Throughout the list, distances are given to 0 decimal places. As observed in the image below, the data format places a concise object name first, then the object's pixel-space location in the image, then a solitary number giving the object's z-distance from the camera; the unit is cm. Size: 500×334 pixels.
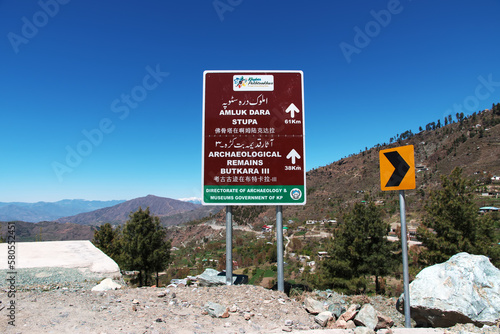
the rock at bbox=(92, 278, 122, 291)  643
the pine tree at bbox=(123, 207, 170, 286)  1748
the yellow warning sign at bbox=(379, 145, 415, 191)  466
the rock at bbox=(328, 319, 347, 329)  461
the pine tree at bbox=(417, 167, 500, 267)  1276
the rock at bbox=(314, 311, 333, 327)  472
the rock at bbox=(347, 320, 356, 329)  459
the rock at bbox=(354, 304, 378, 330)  457
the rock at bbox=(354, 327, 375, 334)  410
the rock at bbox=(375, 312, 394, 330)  464
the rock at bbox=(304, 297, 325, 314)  524
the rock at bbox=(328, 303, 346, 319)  519
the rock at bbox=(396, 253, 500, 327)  487
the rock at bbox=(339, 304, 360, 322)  483
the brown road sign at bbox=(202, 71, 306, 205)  671
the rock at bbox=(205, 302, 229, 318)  470
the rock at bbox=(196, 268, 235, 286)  689
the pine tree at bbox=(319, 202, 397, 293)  1825
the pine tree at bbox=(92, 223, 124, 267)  2372
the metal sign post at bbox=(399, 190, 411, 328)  456
